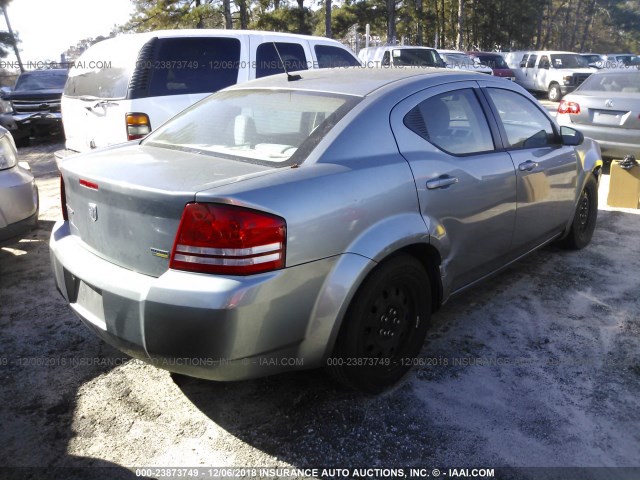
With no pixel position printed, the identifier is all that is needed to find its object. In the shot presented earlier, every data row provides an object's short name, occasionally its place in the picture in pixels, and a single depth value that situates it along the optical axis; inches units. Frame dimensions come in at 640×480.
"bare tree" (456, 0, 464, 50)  1295.5
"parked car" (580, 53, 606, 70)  849.9
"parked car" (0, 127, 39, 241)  160.6
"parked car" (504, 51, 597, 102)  779.4
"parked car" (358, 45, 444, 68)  622.5
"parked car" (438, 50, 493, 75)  744.3
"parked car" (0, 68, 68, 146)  456.8
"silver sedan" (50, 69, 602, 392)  85.7
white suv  216.4
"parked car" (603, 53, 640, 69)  974.4
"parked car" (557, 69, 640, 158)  288.7
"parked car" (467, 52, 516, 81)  840.9
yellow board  242.8
